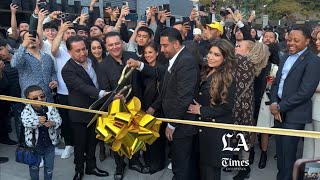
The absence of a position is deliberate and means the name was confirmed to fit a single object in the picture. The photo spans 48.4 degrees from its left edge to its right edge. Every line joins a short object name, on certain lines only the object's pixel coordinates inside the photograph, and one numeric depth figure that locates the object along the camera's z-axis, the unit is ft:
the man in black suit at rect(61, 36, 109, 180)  12.83
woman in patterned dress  12.71
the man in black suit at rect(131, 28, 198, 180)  10.89
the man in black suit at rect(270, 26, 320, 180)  11.16
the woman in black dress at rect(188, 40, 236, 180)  10.64
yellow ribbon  9.28
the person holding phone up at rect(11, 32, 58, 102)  14.05
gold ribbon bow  9.93
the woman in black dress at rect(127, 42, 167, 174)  13.46
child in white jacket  11.60
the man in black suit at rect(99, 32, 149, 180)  12.99
